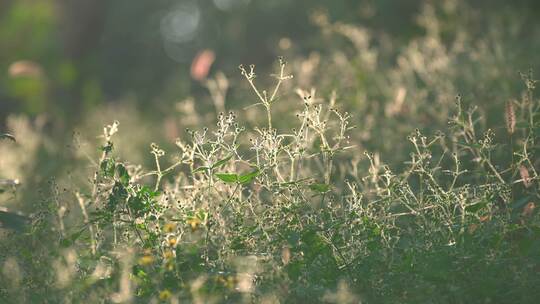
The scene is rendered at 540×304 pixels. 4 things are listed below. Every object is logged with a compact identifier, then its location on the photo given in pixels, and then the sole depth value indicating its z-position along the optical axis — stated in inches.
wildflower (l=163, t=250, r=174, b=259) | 238.9
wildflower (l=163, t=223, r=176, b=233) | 231.9
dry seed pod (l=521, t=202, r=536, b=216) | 262.6
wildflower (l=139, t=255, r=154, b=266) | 233.3
